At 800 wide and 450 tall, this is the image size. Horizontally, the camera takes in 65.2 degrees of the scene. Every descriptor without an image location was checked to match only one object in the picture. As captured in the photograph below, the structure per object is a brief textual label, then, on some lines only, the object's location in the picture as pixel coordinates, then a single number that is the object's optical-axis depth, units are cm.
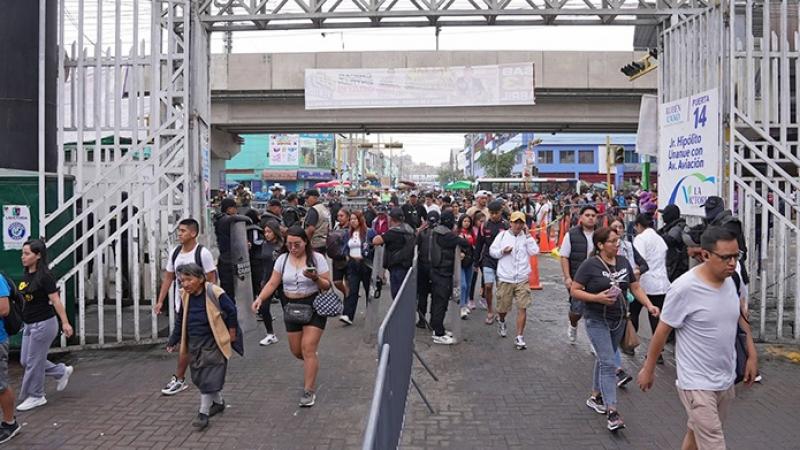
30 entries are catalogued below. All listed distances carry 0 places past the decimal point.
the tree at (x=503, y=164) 7244
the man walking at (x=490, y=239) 927
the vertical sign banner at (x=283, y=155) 6116
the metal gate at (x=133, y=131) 768
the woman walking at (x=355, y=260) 920
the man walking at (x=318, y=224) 870
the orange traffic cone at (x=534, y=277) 1265
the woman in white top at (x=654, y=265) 703
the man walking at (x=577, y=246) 703
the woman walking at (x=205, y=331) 529
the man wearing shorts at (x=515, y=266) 794
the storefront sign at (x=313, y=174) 6156
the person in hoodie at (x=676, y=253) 746
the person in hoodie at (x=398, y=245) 833
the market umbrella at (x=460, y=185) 5197
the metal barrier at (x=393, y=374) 272
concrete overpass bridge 1877
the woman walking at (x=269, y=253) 814
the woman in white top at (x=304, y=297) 573
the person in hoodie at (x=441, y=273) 820
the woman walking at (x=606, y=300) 516
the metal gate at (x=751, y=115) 773
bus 4725
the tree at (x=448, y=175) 12888
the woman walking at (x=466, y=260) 964
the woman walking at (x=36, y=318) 561
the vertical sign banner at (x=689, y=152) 797
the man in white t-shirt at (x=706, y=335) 367
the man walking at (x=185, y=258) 613
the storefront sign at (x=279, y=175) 6028
